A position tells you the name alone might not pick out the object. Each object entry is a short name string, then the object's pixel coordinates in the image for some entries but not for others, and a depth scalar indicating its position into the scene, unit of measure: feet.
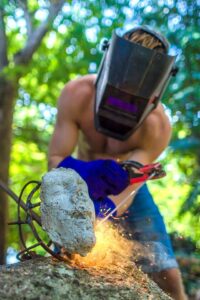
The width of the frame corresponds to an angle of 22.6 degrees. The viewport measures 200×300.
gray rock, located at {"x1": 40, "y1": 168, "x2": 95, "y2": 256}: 4.82
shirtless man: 8.74
